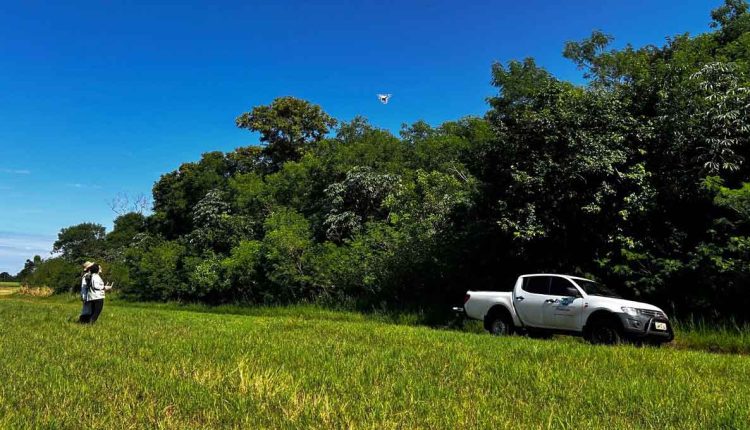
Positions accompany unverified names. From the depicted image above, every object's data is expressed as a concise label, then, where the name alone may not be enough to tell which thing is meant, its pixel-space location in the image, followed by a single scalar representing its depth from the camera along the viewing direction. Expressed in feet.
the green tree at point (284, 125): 167.02
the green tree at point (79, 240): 276.62
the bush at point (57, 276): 178.50
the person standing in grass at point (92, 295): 47.65
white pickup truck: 39.14
